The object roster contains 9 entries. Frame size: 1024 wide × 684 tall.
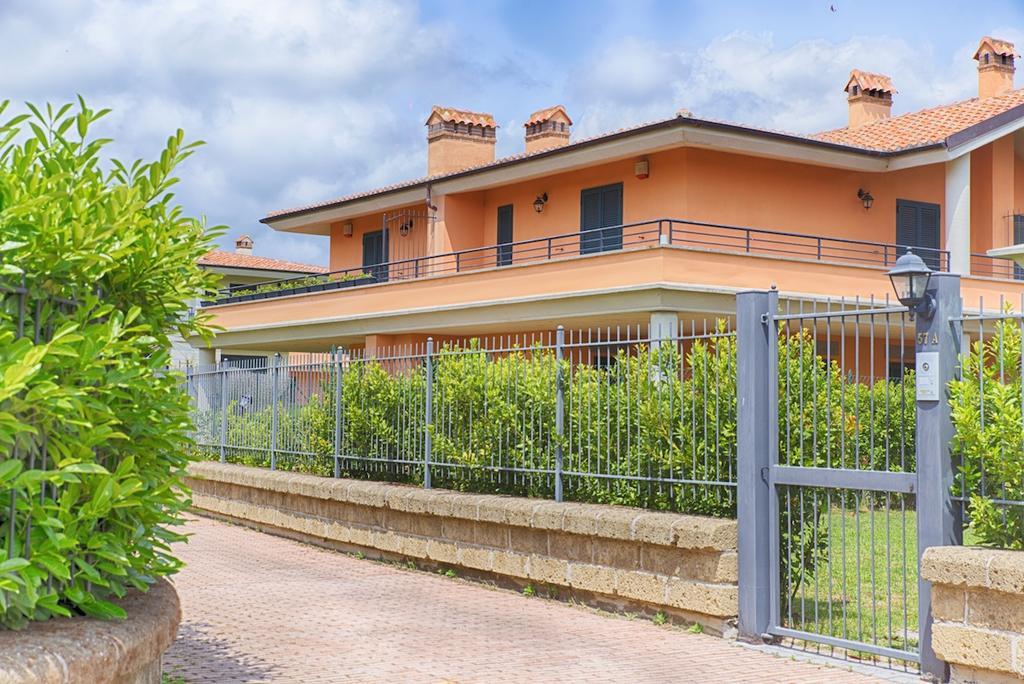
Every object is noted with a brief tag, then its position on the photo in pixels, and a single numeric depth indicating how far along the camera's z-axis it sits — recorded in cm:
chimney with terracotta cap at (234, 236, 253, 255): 5458
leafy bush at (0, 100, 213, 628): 448
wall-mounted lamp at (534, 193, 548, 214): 2669
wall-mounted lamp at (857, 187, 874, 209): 2550
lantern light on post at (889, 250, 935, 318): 688
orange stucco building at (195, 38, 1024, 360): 2091
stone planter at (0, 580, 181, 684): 429
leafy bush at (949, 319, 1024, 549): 655
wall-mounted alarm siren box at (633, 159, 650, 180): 2373
